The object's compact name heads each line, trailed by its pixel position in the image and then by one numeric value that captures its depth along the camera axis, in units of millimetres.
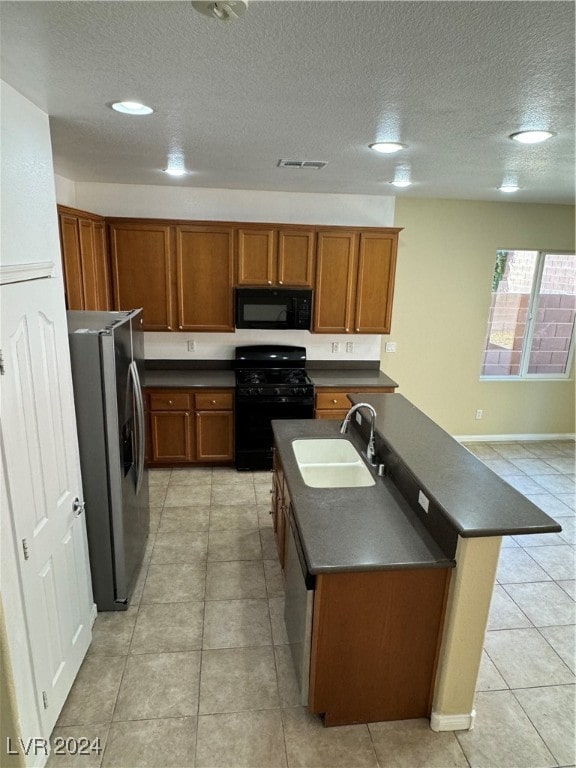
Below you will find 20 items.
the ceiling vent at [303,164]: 2988
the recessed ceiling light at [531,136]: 2140
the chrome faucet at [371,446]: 2729
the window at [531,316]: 5238
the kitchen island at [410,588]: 1888
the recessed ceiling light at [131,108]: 1868
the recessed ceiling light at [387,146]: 2428
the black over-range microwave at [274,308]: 4422
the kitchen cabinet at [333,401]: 4473
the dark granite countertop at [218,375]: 4406
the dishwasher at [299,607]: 1996
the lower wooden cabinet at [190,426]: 4332
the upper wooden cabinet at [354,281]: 4430
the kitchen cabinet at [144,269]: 4230
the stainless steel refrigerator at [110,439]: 2389
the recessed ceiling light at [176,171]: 3439
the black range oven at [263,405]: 4355
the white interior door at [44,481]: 1655
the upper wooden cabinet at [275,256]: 4348
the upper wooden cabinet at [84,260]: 3073
